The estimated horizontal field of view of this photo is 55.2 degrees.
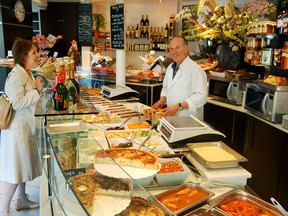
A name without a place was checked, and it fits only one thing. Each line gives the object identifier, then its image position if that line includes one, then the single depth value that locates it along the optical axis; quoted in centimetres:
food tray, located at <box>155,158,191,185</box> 158
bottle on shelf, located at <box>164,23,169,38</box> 751
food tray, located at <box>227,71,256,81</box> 409
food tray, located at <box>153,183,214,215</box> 133
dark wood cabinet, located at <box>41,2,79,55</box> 916
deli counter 127
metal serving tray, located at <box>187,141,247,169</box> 174
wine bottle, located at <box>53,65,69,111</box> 210
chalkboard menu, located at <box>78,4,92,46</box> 902
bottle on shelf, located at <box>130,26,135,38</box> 788
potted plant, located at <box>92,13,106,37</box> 884
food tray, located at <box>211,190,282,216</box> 144
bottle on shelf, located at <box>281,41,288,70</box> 336
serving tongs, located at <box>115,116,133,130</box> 262
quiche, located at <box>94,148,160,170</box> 152
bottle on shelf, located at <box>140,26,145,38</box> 785
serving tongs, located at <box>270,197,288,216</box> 138
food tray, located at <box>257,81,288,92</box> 312
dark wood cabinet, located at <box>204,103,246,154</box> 392
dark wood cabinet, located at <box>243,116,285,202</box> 315
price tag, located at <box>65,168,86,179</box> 140
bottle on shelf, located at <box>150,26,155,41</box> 768
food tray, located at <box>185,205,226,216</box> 137
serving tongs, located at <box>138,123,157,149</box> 212
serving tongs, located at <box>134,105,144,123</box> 304
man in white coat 303
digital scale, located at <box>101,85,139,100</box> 392
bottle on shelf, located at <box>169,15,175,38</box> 742
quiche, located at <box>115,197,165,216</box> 120
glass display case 124
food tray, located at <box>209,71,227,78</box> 433
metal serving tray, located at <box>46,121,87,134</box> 175
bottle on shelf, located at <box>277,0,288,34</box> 354
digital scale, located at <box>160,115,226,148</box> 209
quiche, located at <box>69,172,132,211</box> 125
